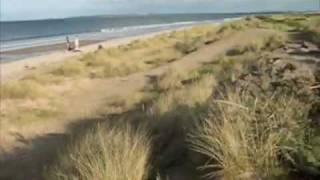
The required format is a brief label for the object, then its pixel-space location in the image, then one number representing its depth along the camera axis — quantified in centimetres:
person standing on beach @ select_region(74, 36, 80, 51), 5153
